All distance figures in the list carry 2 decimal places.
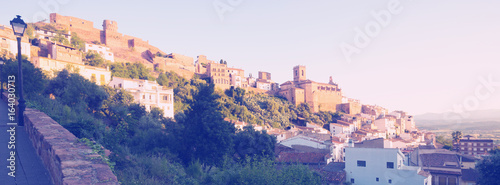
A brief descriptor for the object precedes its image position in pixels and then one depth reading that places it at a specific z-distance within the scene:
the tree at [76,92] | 16.25
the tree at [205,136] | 15.08
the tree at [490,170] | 16.14
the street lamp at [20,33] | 6.84
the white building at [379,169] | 17.80
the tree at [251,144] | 19.58
